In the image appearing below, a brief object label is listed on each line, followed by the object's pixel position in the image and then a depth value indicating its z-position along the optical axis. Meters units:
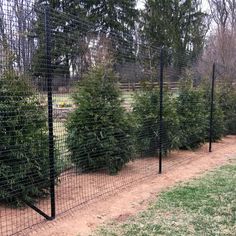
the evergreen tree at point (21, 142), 2.93
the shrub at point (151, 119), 5.14
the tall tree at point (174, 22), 22.00
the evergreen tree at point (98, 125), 4.10
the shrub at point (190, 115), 5.95
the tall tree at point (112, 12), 20.74
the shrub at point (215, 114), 6.82
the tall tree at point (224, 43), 13.24
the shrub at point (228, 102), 7.63
